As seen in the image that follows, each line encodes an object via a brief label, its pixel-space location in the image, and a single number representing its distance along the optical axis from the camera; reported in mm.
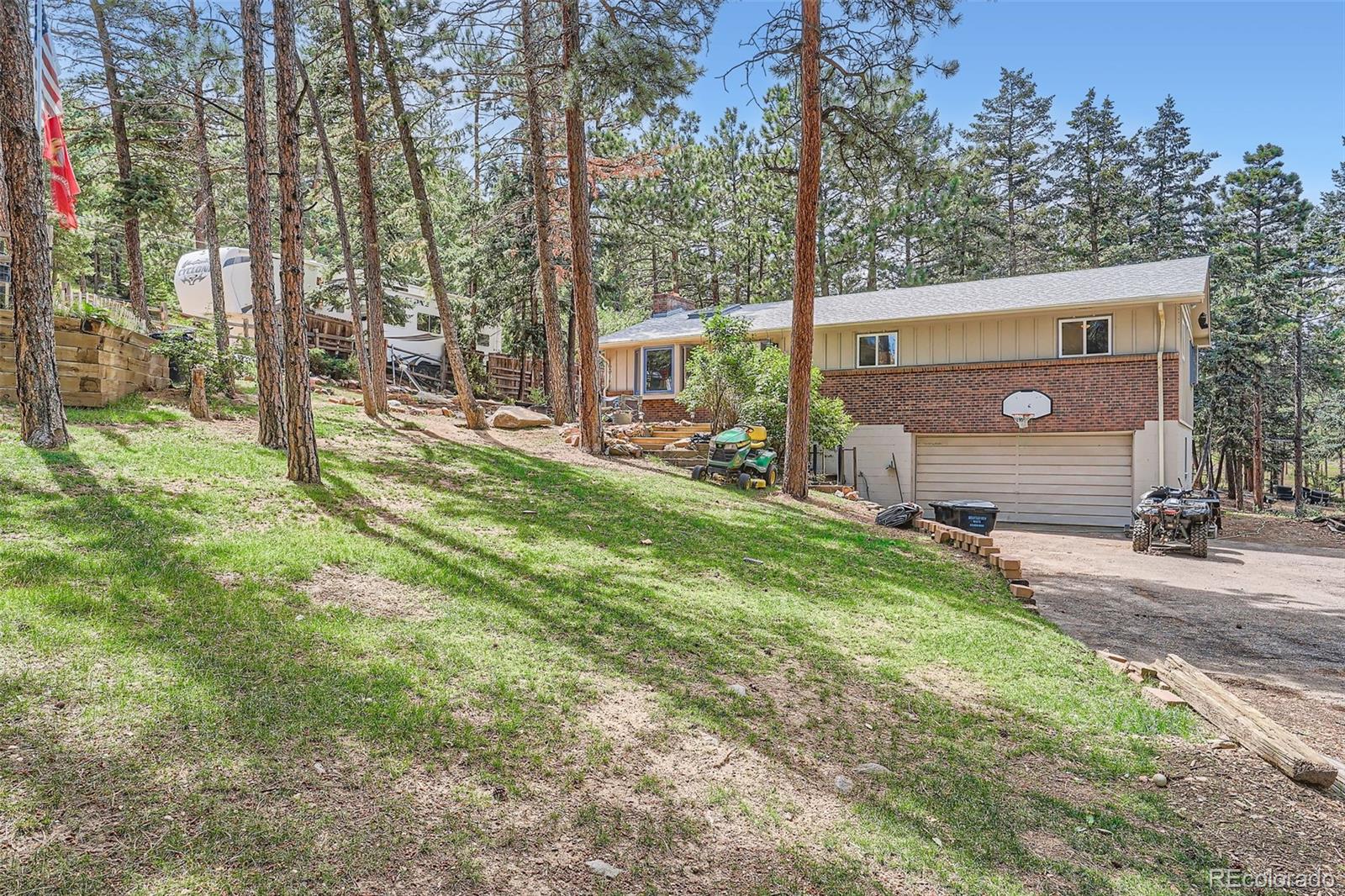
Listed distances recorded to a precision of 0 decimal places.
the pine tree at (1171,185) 27188
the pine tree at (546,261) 13531
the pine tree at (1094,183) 27391
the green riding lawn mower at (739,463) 11352
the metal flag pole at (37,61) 6520
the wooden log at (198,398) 8734
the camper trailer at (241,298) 17344
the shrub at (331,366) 18422
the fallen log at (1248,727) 3023
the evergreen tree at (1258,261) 20656
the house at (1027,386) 13352
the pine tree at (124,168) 11328
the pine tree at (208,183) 9461
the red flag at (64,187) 8375
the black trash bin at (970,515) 10094
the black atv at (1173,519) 10336
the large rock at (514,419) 13156
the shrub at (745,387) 13102
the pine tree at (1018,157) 29453
